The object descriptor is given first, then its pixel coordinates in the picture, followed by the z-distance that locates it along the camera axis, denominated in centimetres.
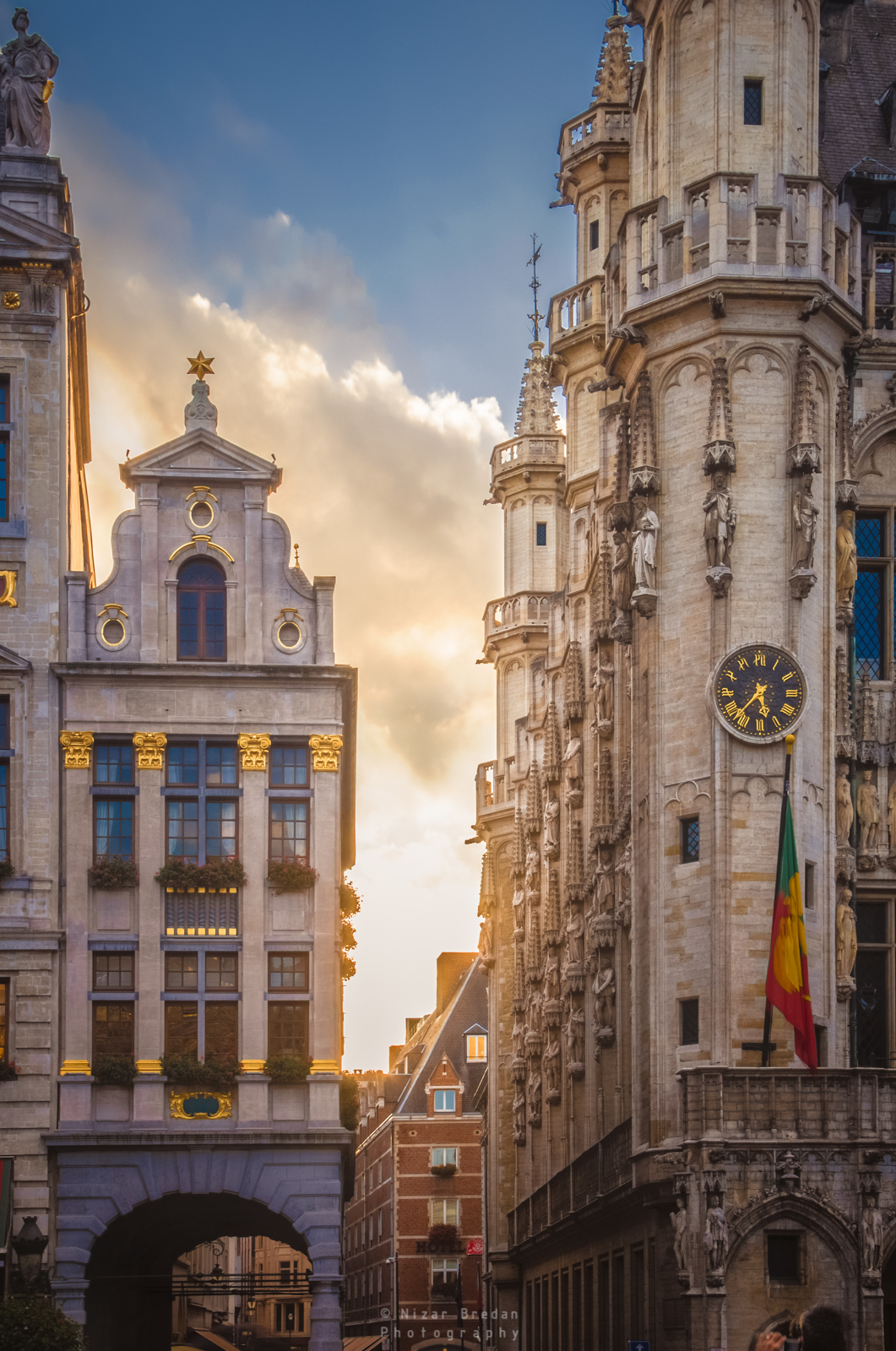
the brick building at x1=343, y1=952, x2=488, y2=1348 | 10788
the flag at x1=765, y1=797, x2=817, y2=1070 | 3716
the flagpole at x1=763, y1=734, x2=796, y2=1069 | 3709
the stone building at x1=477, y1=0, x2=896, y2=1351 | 3691
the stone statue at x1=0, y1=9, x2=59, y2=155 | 4919
